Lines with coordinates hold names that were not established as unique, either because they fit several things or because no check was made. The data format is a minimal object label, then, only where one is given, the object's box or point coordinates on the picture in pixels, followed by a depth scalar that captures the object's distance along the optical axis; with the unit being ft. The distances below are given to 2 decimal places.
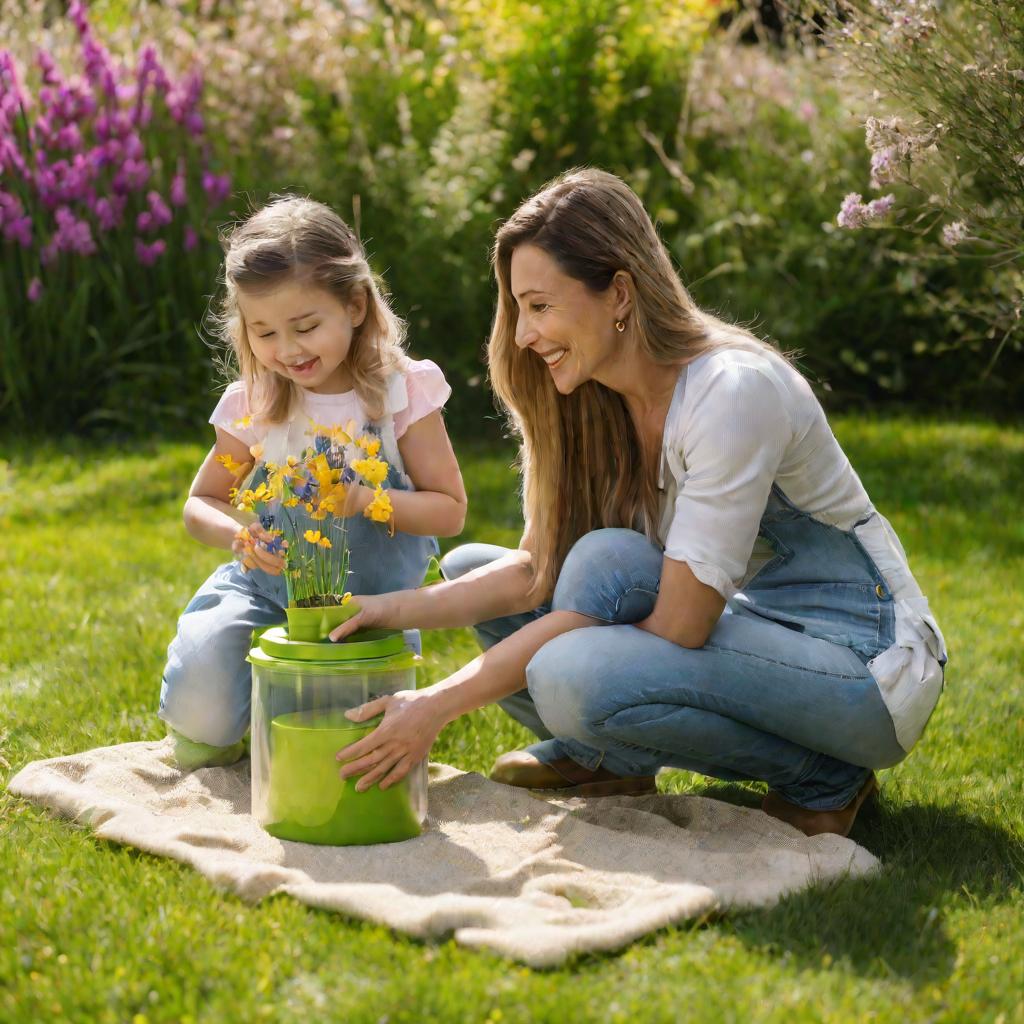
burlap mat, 7.52
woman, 8.61
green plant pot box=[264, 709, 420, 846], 8.81
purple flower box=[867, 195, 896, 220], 10.53
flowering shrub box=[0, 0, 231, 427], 21.30
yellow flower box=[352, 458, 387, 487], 8.64
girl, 9.96
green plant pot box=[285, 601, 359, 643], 8.89
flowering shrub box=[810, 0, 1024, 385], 10.70
